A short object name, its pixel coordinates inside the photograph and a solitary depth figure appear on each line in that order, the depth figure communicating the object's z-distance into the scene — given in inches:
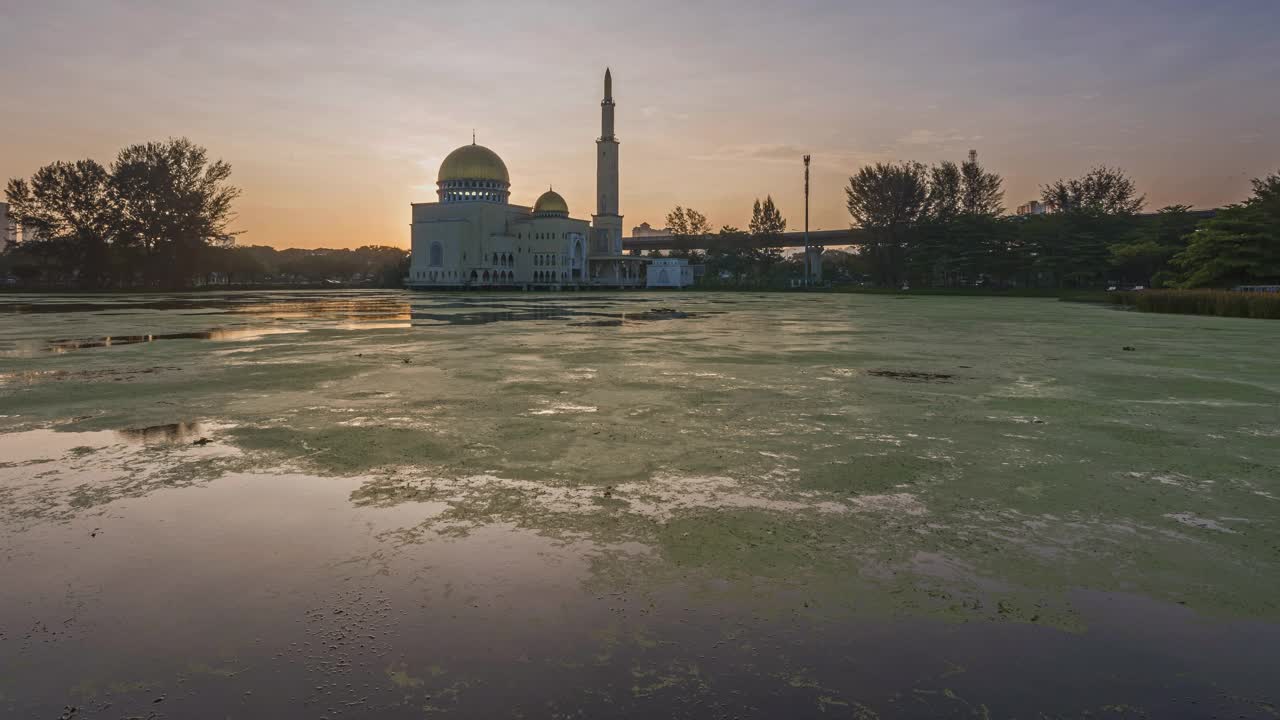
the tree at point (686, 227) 5349.4
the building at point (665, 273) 4562.0
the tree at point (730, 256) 4731.8
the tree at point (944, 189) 3986.2
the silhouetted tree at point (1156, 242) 2507.4
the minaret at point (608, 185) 4350.4
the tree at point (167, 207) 3442.4
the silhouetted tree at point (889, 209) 3846.0
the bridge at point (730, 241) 4840.1
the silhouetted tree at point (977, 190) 4104.3
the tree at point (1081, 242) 2923.2
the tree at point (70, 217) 3380.9
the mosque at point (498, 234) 4473.4
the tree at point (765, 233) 4786.9
